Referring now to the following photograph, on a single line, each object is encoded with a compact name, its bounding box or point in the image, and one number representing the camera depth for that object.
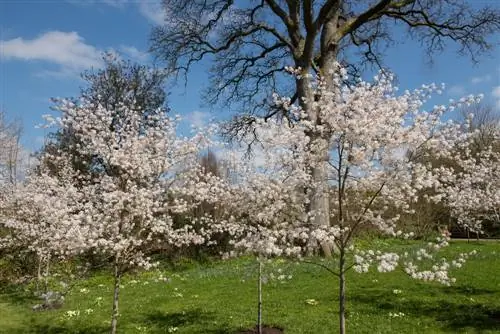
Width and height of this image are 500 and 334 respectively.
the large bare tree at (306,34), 17.64
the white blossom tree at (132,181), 7.27
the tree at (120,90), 21.89
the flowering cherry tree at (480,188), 12.39
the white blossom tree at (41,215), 7.16
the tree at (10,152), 30.43
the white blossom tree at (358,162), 5.95
